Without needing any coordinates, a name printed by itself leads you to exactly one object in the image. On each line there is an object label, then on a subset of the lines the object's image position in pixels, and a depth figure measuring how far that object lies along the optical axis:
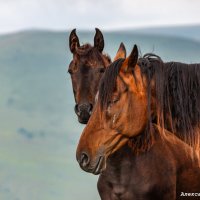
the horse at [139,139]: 15.15
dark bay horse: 20.34
